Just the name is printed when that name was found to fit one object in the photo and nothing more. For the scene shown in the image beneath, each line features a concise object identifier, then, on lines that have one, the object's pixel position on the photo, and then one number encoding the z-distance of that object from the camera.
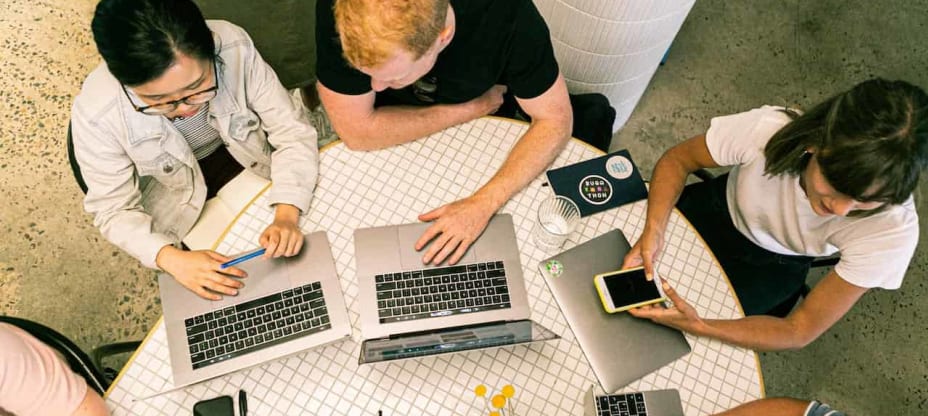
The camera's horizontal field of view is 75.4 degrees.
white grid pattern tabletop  1.26
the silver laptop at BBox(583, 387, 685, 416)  1.25
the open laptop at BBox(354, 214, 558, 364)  1.25
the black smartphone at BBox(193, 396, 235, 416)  1.20
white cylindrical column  1.67
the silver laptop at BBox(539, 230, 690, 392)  1.31
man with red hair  1.26
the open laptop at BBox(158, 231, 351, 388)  1.25
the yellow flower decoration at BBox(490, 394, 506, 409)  1.17
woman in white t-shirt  1.12
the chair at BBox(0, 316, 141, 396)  1.23
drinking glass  1.40
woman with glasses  1.16
